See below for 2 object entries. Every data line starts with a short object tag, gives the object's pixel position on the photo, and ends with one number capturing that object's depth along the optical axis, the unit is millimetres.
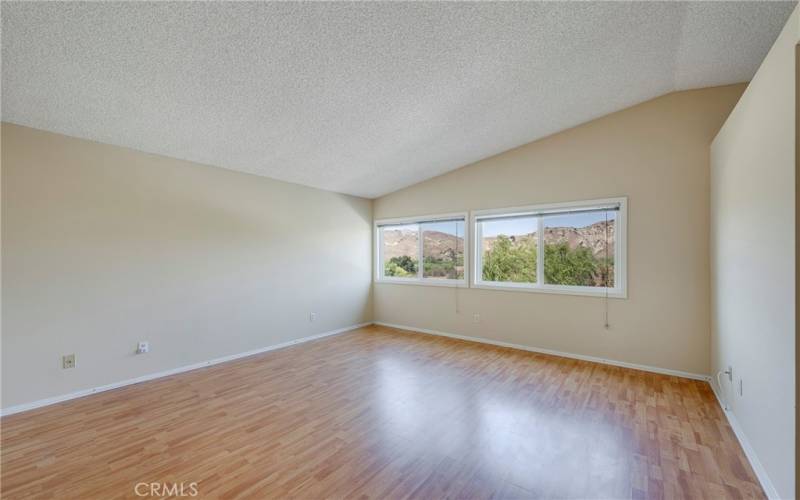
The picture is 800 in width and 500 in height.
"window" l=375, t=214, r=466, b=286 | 5176
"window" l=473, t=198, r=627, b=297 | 3906
